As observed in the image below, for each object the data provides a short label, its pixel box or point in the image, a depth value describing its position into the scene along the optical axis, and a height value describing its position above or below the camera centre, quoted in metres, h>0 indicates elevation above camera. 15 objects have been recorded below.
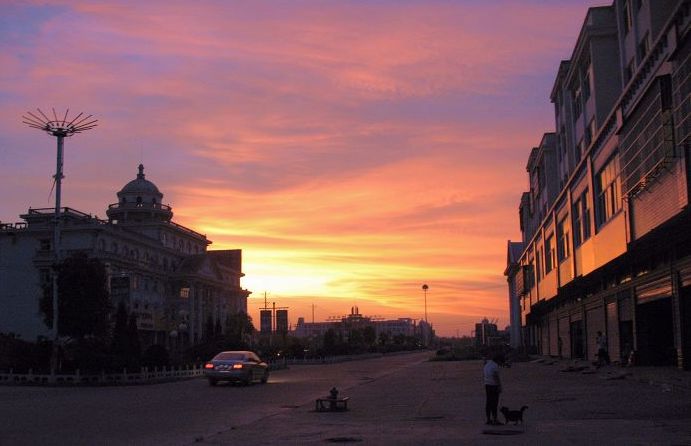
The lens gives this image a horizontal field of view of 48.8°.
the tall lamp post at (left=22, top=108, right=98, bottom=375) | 38.50 +7.52
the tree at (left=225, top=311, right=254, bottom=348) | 100.72 -0.12
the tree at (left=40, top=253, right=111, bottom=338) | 43.81 +1.63
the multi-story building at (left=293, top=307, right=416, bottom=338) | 175.98 -0.58
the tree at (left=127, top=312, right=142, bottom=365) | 39.98 -1.00
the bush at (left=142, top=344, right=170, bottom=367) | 41.35 -1.82
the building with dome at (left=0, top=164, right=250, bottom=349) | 78.19 +6.88
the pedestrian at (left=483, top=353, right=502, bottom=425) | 14.27 -1.23
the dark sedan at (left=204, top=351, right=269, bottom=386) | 31.41 -1.85
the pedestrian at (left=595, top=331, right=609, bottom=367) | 34.91 -1.39
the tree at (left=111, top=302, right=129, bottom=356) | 39.25 -0.57
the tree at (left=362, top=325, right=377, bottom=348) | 155.00 -2.76
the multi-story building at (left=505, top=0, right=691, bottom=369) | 21.94 +4.99
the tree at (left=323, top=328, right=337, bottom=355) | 94.44 -2.84
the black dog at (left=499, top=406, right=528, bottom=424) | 14.12 -1.72
